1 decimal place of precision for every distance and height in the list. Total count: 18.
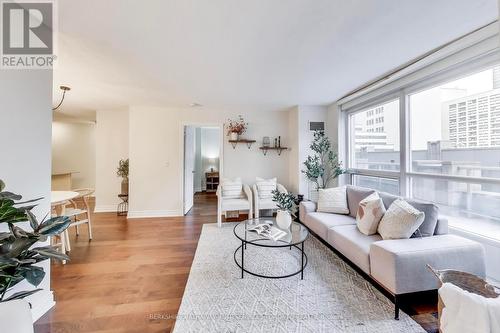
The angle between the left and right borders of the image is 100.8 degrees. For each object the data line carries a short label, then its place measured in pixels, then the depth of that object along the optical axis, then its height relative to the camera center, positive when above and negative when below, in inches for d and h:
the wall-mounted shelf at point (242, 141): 177.3 +21.9
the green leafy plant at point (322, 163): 156.2 +2.9
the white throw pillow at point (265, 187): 161.5 -15.8
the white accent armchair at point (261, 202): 147.4 -26.1
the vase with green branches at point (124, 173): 177.8 -4.8
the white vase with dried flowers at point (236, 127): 174.1 +34.0
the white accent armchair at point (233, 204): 146.9 -26.5
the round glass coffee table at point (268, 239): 84.6 -31.1
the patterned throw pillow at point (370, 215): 89.1 -21.4
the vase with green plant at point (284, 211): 99.7 -21.6
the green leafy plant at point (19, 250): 40.1 -16.5
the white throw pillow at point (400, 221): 75.4 -20.6
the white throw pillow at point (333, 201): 119.3 -20.0
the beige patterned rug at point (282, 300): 60.5 -45.8
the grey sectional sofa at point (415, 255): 63.4 -29.6
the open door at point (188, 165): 178.7 +2.0
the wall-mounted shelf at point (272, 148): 181.5 +16.1
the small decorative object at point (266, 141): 183.9 +22.7
